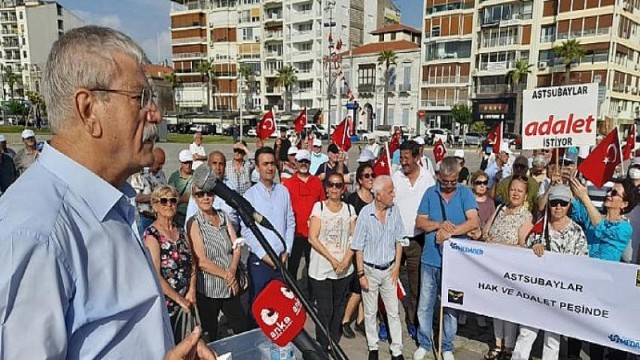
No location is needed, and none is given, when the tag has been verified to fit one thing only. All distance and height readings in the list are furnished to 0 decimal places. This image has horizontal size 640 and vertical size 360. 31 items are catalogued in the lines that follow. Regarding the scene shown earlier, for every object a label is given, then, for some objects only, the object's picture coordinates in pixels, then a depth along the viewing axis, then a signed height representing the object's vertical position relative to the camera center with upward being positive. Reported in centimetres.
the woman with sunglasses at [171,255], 347 -116
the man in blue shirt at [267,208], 439 -98
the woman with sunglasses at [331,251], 441 -140
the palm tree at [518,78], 4556 +401
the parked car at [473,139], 3994 -218
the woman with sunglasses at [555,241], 393 -115
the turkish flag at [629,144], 1145 -73
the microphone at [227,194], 192 -36
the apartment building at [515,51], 4306 +705
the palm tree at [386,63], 5428 +653
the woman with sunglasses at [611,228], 401 -104
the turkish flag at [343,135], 1075 -53
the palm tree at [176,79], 6818 +530
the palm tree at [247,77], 6488 +548
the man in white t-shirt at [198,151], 809 -80
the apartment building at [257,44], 6141 +1046
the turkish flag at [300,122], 1534 -31
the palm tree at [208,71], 6619 +634
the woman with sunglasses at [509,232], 431 -117
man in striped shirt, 416 -137
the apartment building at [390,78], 5541 +481
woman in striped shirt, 389 -137
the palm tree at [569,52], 4262 +631
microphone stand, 181 -83
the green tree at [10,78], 7675 +588
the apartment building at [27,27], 8338 +1630
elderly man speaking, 88 -27
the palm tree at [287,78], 6175 +504
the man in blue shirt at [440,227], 426 -110
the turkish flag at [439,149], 1111 -88
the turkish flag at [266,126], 1205 -36
